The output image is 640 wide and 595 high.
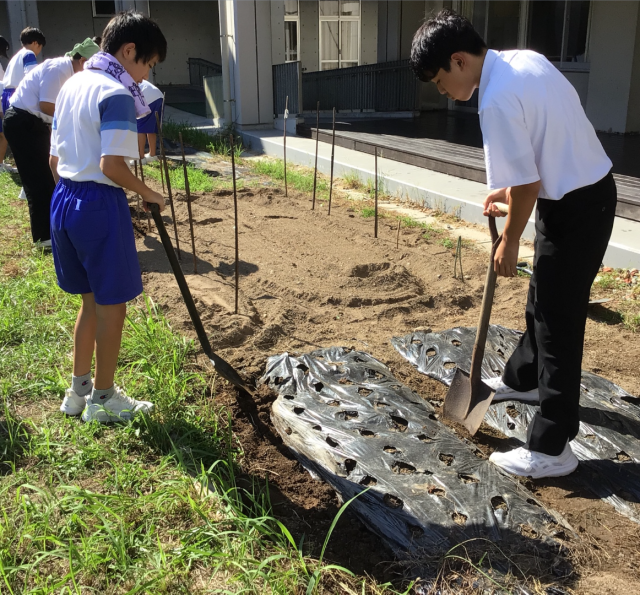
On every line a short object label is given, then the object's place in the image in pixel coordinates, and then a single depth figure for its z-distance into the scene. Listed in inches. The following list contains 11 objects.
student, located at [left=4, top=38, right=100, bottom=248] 184.1
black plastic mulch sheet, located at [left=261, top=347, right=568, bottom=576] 82.9
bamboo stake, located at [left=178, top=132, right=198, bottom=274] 174.2
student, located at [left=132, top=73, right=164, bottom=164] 211.2
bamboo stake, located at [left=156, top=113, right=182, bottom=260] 181.9
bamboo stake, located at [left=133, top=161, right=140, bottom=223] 227.0
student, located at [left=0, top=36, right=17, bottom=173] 287.0
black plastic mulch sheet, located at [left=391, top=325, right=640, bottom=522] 93.6
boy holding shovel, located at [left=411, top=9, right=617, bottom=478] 78.7
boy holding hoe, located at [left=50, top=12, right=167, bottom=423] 87.8
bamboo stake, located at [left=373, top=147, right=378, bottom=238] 205.1
